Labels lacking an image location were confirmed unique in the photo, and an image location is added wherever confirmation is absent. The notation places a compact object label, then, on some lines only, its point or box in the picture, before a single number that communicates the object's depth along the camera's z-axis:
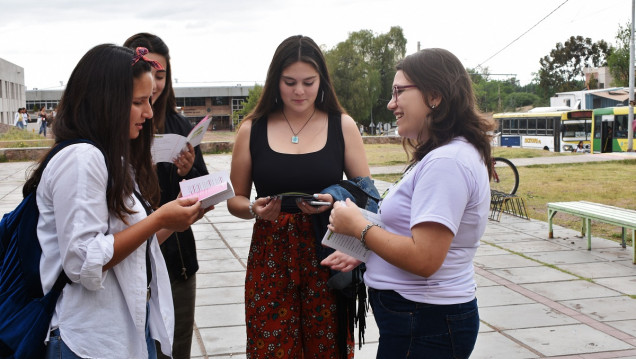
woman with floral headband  2.92
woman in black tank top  2.73
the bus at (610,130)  27.56
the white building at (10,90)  59.59
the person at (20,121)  40.78
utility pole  25.53
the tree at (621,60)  40.62
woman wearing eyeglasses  1.94
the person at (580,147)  29.42
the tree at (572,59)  57.62
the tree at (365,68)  49.53
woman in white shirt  1.79
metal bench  6.56
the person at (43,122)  34.66
